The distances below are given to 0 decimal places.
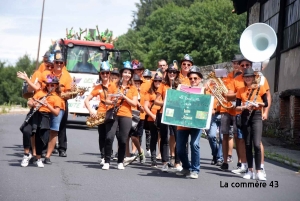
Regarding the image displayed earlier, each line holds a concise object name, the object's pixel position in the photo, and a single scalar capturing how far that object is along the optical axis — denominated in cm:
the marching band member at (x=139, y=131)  1346
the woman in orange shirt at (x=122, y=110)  1259
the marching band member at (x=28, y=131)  1252
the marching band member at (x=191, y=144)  1173
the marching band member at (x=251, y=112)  1193
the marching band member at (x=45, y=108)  1259
